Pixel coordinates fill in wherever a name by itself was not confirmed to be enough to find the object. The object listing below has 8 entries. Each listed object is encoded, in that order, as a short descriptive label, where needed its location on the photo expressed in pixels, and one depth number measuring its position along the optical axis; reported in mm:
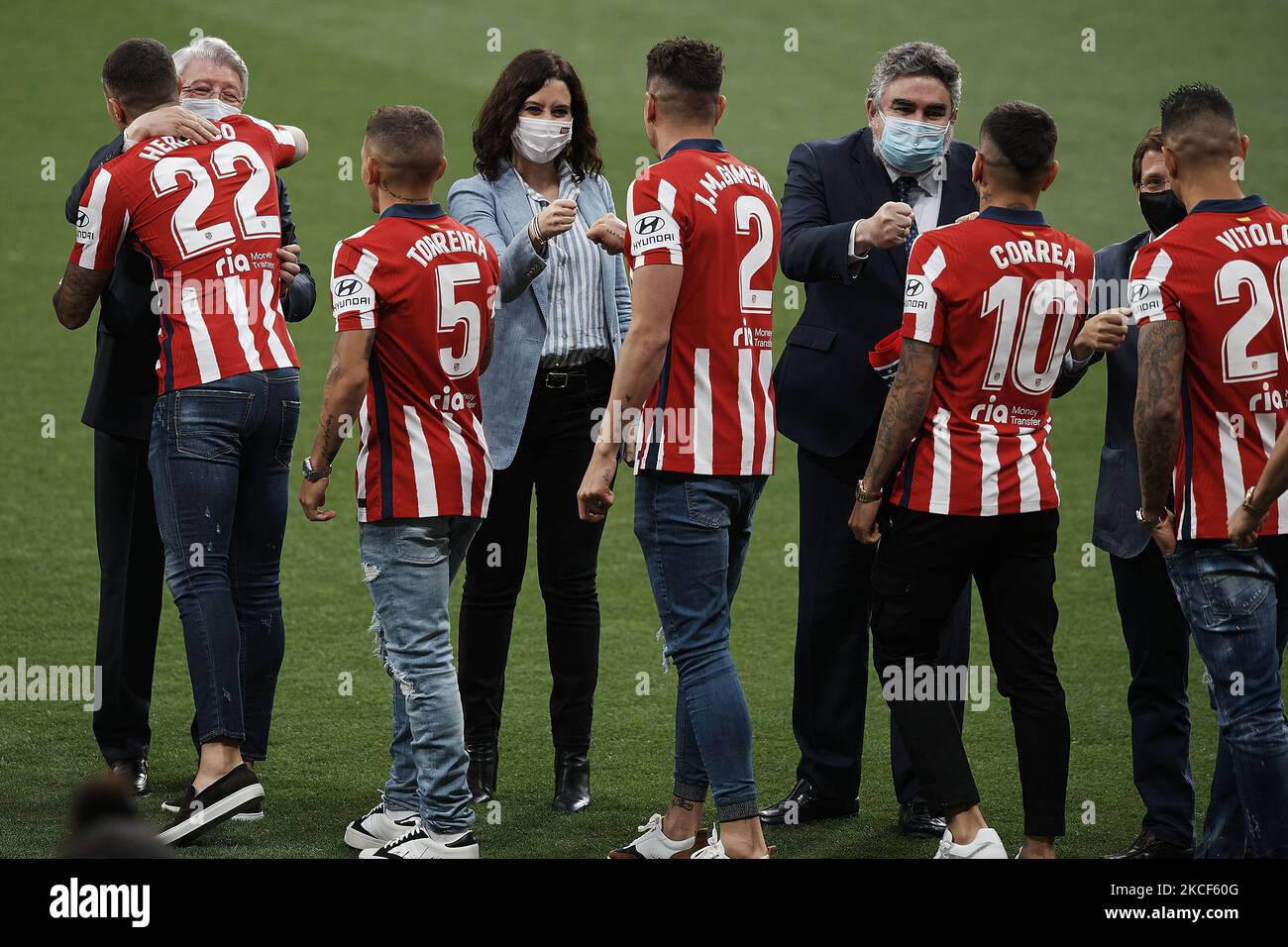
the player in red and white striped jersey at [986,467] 6320
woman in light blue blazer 7812
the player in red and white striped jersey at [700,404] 6398
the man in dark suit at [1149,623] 7199
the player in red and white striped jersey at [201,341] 7160
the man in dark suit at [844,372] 7395
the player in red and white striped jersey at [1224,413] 5992
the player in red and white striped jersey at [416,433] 6594
